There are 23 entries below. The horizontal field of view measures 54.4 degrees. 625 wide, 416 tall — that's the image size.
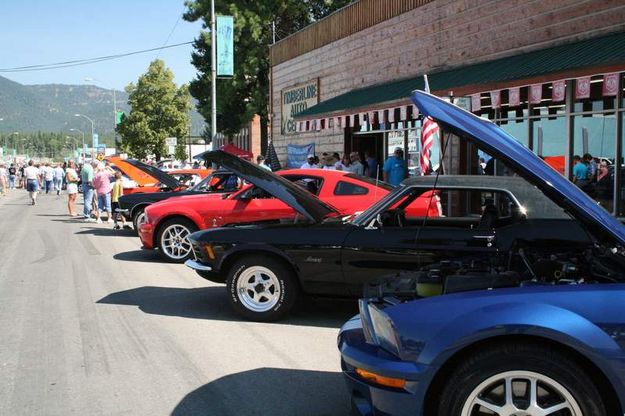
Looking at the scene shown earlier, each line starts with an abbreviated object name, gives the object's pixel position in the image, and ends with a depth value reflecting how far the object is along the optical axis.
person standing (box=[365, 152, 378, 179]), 18.27
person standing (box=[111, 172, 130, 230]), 14.92
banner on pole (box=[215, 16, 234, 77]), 25.28
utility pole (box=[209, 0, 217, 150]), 23.92
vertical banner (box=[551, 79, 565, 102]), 9.47
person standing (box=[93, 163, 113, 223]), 16.17
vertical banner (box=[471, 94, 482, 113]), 11.45
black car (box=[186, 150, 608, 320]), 5.41
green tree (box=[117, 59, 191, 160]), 51.47
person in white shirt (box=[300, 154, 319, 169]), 16.00
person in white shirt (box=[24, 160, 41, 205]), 24.56
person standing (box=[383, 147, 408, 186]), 14.46
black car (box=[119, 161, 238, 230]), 11.64
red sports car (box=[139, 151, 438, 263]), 9.12
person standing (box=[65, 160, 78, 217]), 18.19
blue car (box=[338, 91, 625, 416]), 2.78
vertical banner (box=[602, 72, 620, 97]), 8.87
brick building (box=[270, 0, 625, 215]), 10.12
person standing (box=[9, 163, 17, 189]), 44.08
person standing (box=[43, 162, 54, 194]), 33.62
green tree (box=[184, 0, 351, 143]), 33.47
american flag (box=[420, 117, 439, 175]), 9.81
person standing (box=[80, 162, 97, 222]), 17.17
